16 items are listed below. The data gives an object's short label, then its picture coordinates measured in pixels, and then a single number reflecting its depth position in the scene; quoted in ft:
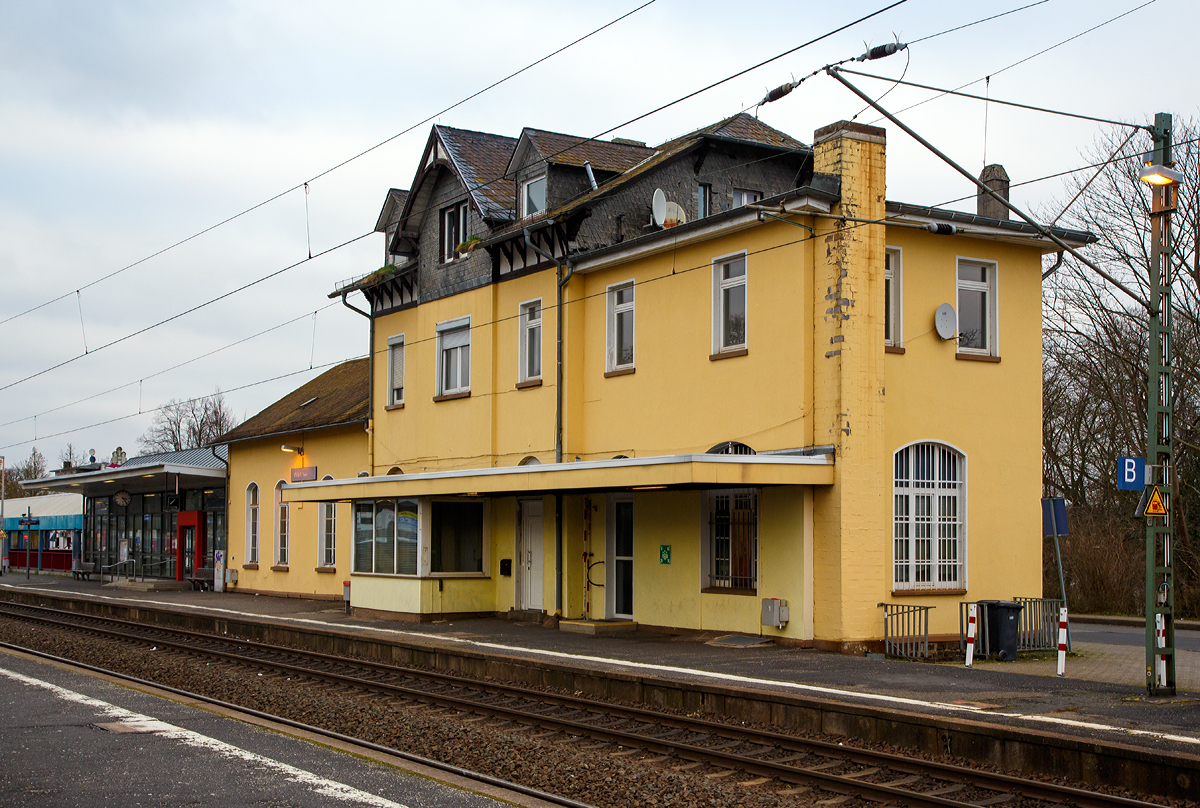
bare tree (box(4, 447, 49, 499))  343.87
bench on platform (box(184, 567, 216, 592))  120.16
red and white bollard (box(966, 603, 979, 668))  49.08
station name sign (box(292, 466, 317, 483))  101.50
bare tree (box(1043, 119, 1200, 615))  92.32
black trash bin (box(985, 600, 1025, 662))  52.75
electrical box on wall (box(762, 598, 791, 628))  55.26
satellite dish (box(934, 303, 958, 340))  58.18
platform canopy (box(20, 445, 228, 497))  116.06
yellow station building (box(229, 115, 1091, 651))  54.75
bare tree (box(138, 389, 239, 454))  278.67
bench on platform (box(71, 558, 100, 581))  149.07
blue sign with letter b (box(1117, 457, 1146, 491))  41.86
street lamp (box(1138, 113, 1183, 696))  40.91
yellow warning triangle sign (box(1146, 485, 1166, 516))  41.01
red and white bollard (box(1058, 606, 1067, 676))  45.92
